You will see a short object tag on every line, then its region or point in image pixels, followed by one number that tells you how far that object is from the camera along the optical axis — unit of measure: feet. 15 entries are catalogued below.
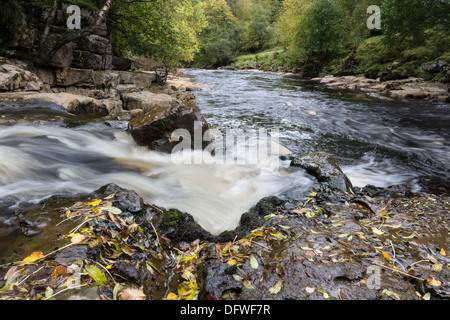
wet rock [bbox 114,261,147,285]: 5.69
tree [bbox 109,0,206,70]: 33.47
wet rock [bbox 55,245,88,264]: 5.49
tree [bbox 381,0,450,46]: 43.16
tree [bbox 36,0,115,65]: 24.62
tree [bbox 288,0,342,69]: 84.58
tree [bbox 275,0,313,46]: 120.16
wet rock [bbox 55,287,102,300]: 4.49
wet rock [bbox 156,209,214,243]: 8.17
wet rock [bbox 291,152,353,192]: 12.08
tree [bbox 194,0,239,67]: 168.96
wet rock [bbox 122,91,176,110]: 28.81
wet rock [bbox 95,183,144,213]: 8.13
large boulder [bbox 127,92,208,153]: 16.78
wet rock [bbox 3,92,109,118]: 20.75
